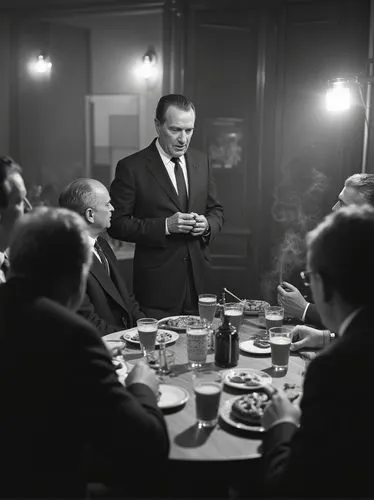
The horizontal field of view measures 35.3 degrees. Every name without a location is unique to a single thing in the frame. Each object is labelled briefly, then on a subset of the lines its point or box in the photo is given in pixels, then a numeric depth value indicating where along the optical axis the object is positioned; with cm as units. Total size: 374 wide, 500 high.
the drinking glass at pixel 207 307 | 256
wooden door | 503
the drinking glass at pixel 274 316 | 244
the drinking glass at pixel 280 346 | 207
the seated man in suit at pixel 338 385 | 117
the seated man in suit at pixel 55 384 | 128
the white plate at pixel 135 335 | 237
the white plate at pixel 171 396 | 178
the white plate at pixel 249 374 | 192
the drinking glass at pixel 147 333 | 222
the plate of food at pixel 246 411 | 166
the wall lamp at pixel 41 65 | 568
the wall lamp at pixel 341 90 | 328
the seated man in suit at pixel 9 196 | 196
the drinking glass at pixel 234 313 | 247
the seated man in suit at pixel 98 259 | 268
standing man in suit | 341
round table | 154
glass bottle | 213
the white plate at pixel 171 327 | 258
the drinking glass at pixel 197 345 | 213
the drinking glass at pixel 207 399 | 167
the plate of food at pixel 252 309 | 283
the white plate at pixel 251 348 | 229
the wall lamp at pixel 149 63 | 535
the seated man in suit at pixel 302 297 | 261
